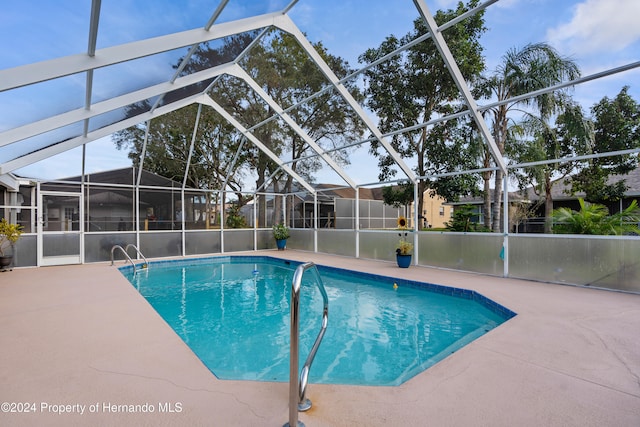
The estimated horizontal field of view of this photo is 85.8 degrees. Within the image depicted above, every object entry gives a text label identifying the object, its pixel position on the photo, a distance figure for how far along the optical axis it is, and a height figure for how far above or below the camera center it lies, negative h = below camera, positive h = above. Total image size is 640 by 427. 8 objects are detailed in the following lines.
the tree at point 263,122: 9.64 +3.09
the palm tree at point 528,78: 7.57 +3.19
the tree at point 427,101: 9.62 +3.60
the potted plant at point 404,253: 8.55 -0.96
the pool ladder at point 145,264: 9.52 -1.36
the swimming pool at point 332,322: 3.69 -1.60
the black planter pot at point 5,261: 8.14 -1.05
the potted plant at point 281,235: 13.02 -0.73
